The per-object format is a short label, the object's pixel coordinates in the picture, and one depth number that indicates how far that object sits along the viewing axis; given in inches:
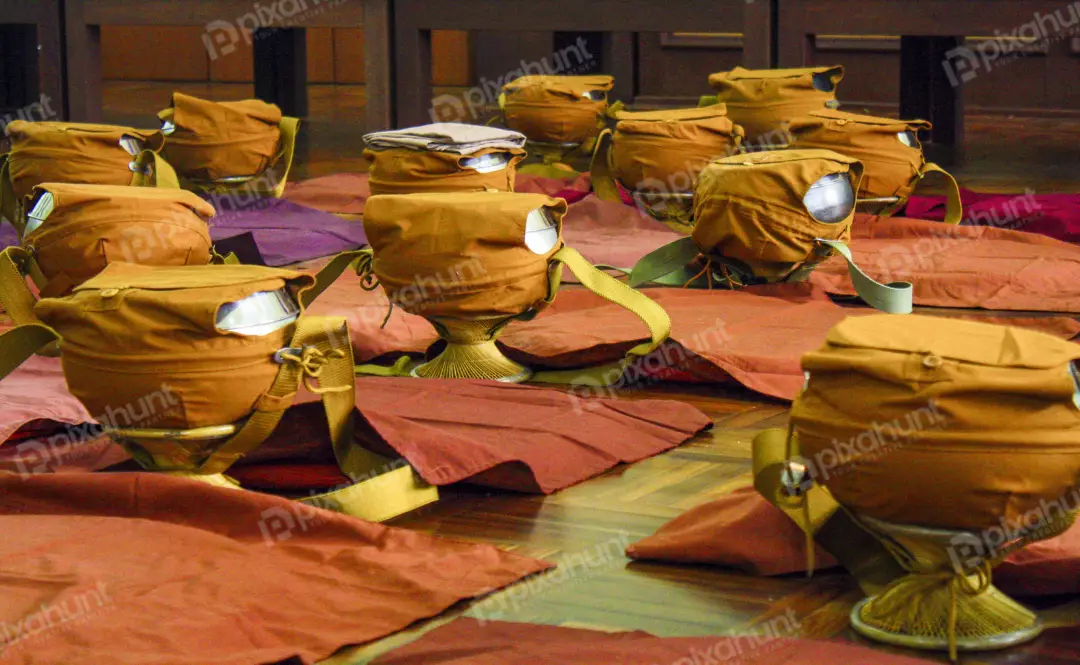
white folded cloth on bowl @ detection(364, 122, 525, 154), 142.1
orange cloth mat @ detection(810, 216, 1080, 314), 139.7
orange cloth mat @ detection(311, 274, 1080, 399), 115.4
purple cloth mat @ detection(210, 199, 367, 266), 168.6
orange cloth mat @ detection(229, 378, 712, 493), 89.1
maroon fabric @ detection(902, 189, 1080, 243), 169.0
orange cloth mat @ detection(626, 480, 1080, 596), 70.6
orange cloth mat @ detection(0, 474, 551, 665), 66.4
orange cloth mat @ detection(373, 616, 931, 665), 62.3
